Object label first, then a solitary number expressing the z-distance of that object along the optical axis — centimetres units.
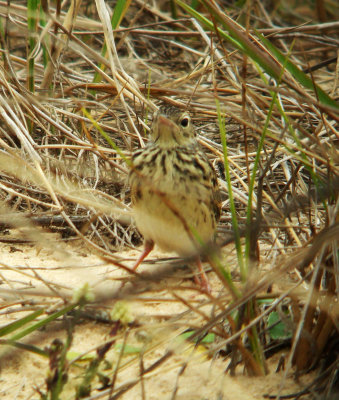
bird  546
